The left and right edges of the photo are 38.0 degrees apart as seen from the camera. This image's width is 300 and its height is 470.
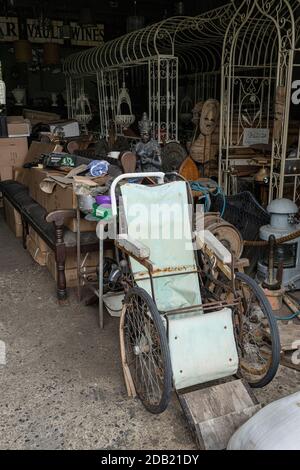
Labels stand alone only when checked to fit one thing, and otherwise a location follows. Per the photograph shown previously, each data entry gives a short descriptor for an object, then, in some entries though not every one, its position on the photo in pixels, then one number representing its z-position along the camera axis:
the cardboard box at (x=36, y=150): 5.41
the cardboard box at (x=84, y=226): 3.59
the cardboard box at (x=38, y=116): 8.45
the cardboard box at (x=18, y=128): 6.39
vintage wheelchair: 2.13
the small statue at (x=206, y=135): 5.34
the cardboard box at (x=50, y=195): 3.72
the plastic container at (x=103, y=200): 3.03
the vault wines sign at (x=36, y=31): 9.18
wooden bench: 3.35
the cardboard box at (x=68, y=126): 6.59
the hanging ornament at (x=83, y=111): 8.86
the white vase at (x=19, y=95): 9.77
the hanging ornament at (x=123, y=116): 7.18
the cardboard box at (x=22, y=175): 5.50
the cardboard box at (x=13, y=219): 5.30
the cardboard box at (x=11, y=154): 6.32
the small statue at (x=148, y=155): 4.45
